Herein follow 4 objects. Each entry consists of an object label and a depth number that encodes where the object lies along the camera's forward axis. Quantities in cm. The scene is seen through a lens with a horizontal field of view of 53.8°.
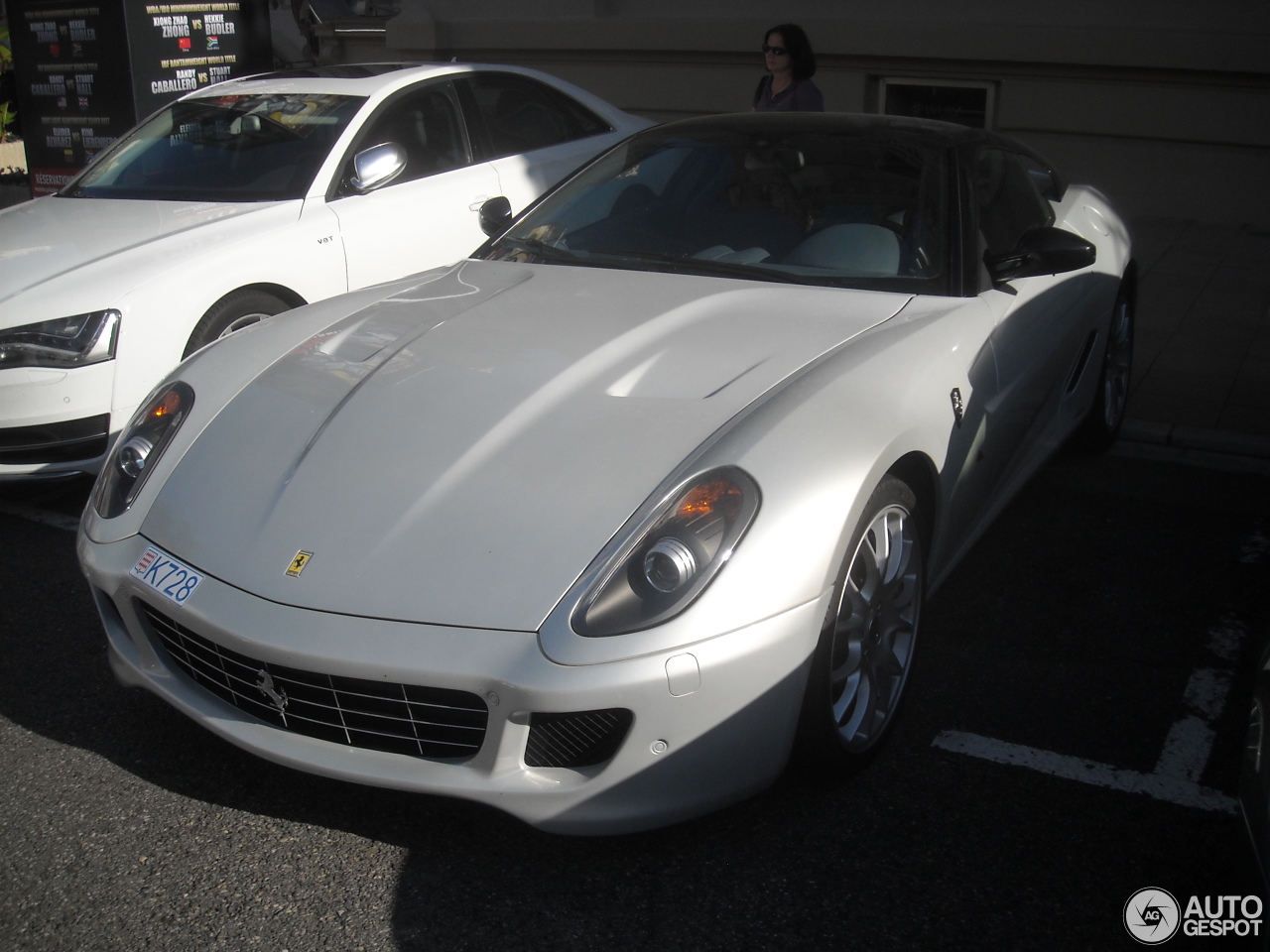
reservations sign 835
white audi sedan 434
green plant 1257
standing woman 660
